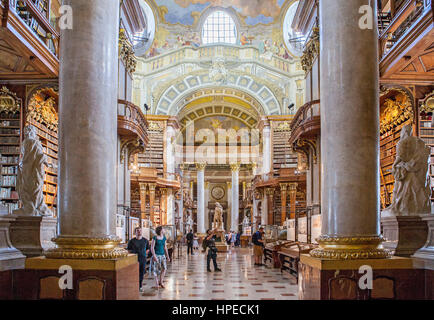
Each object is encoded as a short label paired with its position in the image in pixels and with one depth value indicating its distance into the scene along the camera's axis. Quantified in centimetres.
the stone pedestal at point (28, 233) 546
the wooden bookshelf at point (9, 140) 1059
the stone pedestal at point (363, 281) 402
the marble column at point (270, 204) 2506
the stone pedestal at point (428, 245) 440
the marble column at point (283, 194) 2175
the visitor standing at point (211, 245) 1127
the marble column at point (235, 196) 3146
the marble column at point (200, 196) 3133
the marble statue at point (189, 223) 2770
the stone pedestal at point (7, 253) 450
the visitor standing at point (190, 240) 1803
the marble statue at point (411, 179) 519
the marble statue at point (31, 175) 584
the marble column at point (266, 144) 2533
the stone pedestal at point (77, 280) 407
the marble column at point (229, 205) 4003
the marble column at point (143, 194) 2110
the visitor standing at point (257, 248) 1285
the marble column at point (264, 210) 2557
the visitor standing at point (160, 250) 824
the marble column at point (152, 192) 2208
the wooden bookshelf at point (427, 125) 1051
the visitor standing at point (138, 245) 750
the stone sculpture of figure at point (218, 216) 2370
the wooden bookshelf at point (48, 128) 1130
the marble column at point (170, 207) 2492
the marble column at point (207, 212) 4103
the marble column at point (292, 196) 2115
